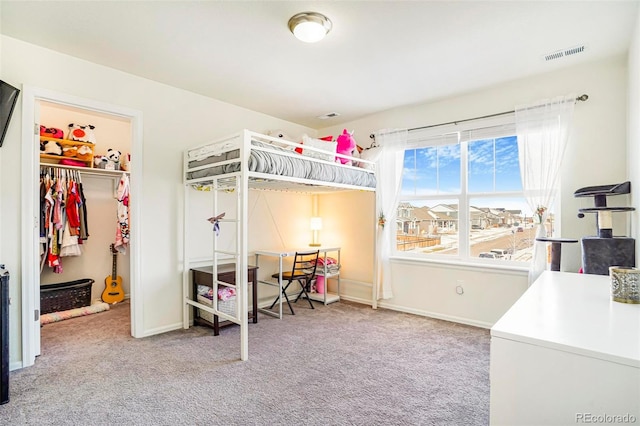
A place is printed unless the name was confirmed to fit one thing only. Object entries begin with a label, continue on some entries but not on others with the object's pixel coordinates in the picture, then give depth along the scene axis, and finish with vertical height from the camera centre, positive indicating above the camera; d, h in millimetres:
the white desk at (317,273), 3737 -788
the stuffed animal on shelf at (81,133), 3951 +991
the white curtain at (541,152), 2906 +566
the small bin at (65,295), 3643 -970
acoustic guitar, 4195 -993
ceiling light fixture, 2098 +1243
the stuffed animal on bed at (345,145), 3801 +800
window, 3332 +130
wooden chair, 3859 -735
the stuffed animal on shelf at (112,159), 4207 +707
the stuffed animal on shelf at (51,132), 3688 +935
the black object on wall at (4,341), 1957 -783
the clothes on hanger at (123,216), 4262 -44
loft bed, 2594 +352
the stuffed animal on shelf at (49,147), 3686 +752
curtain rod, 2832 +1004
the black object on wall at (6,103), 2322 +798
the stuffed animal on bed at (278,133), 3967 +1001
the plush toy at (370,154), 4105 +754
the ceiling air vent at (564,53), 2537 +1290
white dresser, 810 -424
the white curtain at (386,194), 3988 +229
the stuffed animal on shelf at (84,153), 3932 +741
